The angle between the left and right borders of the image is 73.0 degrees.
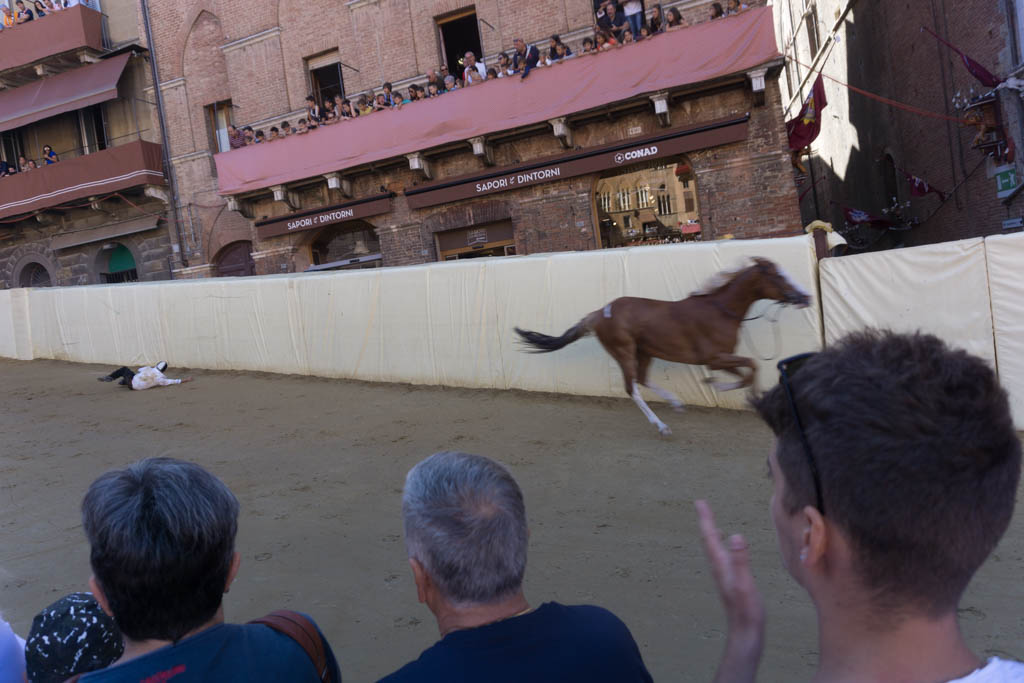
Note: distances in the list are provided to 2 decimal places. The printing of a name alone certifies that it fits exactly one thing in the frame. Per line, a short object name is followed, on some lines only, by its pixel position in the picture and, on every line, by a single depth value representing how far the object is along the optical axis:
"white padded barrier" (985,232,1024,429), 7.54
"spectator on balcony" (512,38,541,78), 15.32
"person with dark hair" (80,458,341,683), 1.70
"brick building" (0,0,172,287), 20.98
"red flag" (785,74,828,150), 16.23
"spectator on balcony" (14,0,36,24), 22.00
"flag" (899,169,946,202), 16.55
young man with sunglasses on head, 0.98
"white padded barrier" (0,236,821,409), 9.52
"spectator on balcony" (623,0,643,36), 15.28
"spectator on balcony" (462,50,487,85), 16.22
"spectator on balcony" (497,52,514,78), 15.89
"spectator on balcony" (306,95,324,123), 17.98
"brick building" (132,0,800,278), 14.20
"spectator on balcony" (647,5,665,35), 14.30
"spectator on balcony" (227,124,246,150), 18.72
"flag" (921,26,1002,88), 12.89
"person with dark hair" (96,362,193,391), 12.16
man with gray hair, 1.58
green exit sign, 12.81
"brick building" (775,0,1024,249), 13.05
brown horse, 7.89
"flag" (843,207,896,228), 18.91
